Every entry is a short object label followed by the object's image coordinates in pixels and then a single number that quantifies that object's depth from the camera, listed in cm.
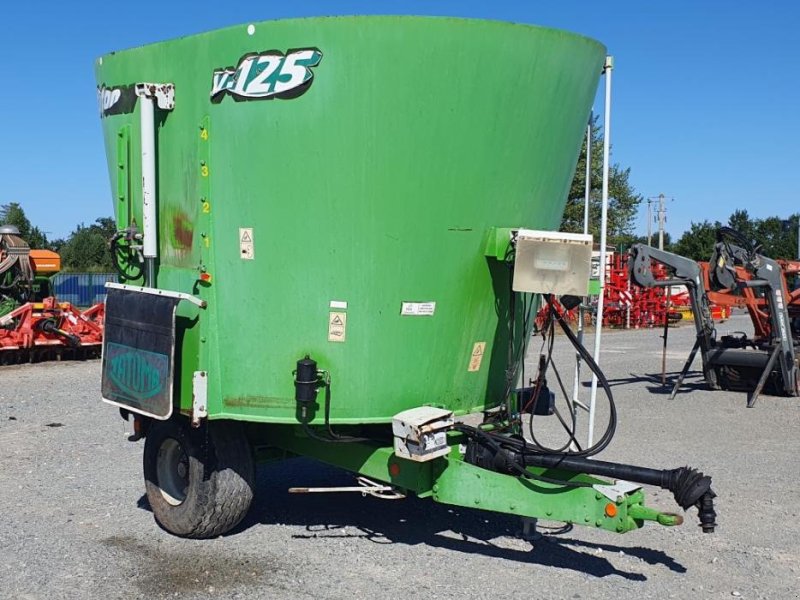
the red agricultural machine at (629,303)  2639
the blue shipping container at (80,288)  2839
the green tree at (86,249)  4505
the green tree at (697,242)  6328
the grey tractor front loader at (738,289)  1230
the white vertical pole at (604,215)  509
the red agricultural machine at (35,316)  1432
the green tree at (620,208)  3768
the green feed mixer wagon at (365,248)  465
